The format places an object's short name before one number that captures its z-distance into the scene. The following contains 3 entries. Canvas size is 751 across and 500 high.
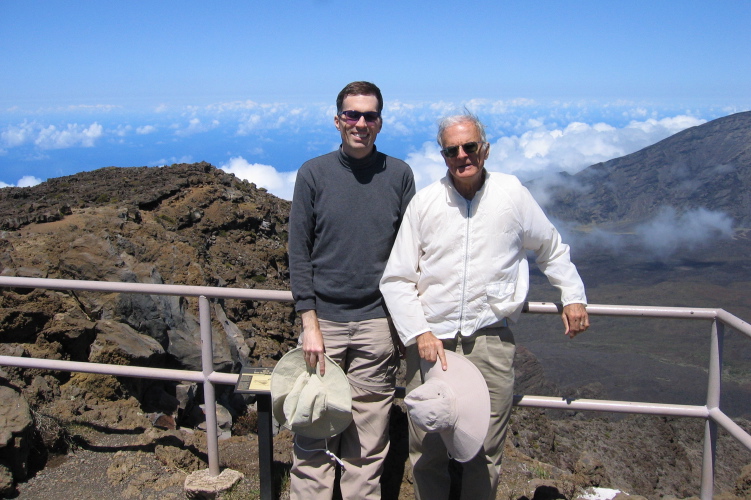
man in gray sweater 3.17
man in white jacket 2.98
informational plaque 3.46
